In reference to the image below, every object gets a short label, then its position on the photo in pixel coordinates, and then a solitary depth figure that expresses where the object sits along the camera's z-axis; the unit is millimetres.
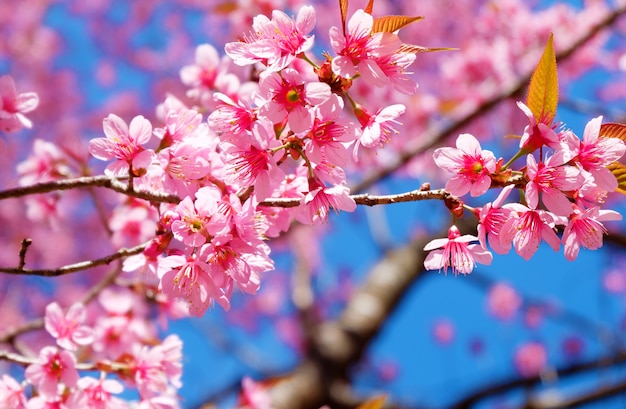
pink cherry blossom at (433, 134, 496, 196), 1170
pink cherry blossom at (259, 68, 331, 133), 1154
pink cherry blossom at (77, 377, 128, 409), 1239
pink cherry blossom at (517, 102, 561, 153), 1166
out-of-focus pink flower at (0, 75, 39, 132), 1258
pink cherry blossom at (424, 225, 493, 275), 1183
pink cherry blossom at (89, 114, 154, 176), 1199
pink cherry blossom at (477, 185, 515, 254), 1171
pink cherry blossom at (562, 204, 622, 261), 1171
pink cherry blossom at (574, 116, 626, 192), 1169
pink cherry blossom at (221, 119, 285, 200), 1164
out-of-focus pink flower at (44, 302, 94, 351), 1252
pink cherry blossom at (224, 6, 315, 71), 1171
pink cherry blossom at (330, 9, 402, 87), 1161
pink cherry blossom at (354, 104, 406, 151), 1175
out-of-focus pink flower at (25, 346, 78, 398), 1232
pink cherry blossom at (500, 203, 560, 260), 1169
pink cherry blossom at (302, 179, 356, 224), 1168
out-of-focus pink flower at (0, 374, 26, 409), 1239
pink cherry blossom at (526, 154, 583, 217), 1161
